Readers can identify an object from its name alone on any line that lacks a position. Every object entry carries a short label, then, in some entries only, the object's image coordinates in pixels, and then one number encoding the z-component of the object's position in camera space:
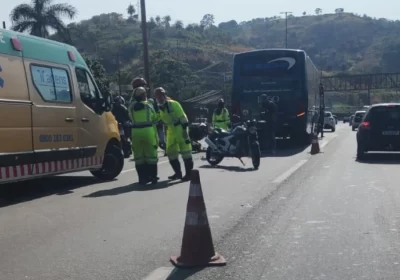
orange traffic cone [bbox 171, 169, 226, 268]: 6.49
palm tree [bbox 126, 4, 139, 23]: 169.50
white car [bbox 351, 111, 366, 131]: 45.94
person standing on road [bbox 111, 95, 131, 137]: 18.66
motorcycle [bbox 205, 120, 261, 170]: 16.39
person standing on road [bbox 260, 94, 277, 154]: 21.27
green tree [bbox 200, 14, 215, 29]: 187.25
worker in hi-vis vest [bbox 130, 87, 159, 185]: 12.62
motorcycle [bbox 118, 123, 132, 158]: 18.35
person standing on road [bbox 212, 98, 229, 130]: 20.80
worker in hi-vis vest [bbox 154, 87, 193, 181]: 13.13
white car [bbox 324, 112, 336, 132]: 46.50
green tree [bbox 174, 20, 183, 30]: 156.00
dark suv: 18.19
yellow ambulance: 10.39
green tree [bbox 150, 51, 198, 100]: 52.31
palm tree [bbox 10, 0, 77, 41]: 48.81
